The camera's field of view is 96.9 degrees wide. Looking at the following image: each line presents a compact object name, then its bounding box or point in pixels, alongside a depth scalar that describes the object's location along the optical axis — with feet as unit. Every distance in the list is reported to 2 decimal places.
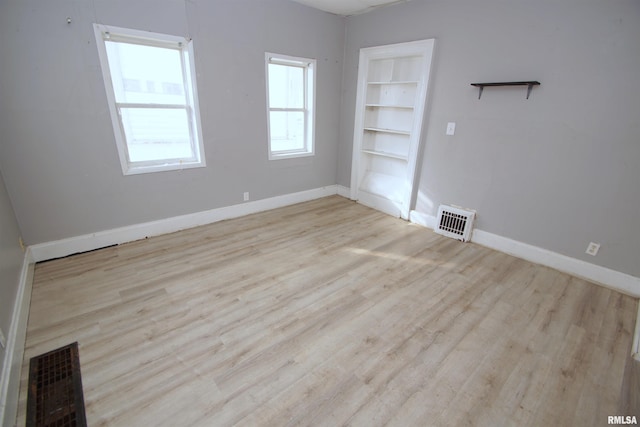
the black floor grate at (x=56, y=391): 4.60
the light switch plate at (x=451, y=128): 10.97
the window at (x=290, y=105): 12.80
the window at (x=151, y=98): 8.93
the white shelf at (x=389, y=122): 11.94
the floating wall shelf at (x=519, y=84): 8.66
